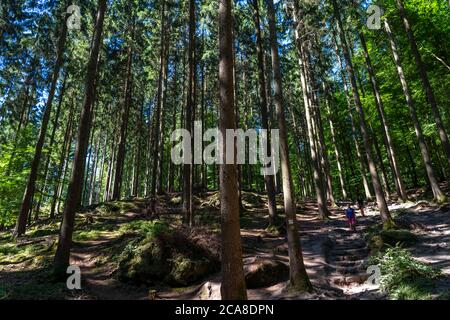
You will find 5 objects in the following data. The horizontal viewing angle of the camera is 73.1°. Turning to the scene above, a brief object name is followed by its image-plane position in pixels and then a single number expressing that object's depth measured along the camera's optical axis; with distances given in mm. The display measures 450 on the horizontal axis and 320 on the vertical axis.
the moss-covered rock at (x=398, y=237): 11352
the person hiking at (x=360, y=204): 19562
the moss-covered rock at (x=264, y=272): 9180
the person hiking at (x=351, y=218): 15238
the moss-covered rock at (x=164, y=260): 10312
